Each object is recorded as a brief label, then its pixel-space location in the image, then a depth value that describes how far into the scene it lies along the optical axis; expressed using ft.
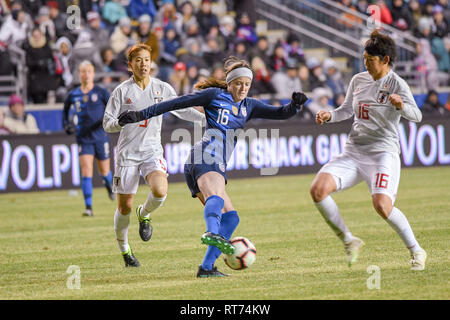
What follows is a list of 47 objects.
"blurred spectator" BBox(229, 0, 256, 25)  80.03
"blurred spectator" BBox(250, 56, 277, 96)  70.90
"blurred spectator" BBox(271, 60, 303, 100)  71.51
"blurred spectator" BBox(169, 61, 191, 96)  64.85
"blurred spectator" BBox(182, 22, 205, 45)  71.77
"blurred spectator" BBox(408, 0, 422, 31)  84.64
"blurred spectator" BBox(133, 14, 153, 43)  68.23
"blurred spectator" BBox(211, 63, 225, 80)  66.13
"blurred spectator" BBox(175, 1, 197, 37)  72.84
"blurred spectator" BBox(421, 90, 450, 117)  71.56
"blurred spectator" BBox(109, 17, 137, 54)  68.03
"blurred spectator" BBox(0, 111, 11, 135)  57.77
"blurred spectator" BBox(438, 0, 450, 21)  84.33
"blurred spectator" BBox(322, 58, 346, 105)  72.80
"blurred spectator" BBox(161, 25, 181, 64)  69.10
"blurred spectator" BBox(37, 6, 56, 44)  64.18
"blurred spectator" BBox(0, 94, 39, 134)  59.57
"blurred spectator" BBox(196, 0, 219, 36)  74.71
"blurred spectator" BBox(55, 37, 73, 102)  63.36
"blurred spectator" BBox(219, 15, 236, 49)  74.02
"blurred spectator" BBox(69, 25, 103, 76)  63.57
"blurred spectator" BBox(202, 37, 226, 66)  70.85
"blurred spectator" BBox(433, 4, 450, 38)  82.17
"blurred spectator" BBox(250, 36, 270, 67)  72.64
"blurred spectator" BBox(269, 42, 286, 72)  74.79
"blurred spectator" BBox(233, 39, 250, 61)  71.67
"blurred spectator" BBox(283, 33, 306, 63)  77.35
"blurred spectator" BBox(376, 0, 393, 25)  82.28
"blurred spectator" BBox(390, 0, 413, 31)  83.82
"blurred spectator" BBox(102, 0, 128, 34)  70.54
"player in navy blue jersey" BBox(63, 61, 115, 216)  45.78
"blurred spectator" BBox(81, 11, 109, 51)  66.49
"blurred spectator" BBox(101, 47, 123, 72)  66.35
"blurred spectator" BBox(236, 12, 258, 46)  75.41
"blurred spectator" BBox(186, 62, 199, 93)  66.28
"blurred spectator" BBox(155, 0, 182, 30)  71.82
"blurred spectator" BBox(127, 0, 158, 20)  72.84
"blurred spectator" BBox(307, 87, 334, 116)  69.29
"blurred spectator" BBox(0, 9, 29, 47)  64.85
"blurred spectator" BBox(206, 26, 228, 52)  73.10
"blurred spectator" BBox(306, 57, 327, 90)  73.51
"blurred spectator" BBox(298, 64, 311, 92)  72.90
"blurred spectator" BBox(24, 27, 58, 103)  63.21
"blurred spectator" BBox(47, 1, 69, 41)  65.41
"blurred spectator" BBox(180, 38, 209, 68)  68.59
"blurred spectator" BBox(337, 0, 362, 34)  83.15
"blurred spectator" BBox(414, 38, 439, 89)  76.59
